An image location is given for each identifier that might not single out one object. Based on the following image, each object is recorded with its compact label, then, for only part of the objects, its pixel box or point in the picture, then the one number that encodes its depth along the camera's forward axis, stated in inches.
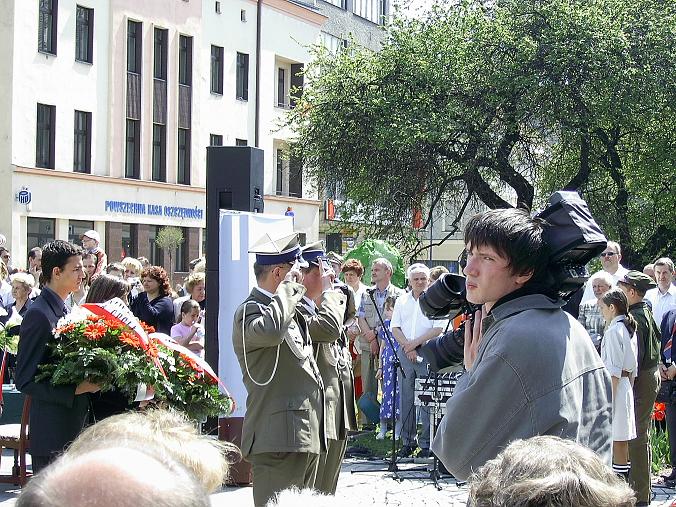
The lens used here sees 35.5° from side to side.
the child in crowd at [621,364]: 330.3
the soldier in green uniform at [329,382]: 253.6
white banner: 337.1
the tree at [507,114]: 866.1
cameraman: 123.4
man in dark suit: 222.2
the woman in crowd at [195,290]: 465.1
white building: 1299.2
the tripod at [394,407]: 391.9
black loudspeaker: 352.8
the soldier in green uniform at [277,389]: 224.4
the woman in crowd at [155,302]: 419.2
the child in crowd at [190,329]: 430.0
